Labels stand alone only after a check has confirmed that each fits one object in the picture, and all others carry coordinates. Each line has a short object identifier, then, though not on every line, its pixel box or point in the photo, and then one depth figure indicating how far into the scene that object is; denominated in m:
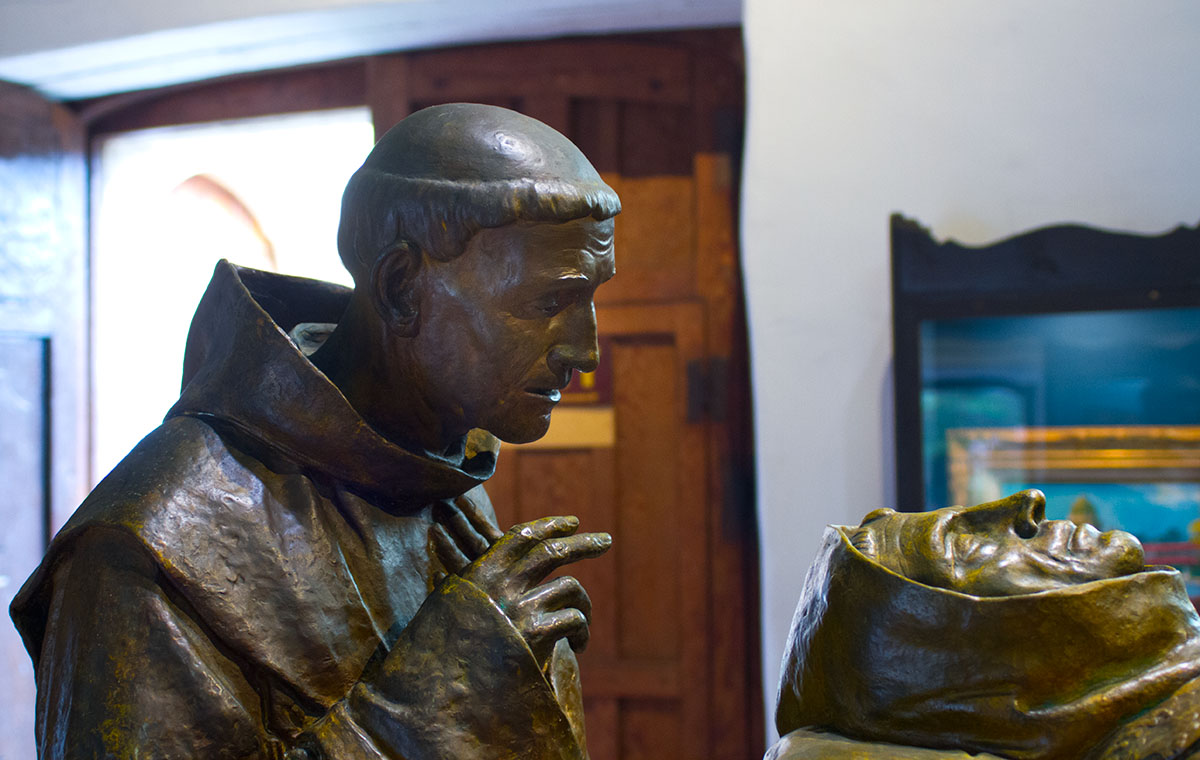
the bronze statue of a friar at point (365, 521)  1.26
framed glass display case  2.76
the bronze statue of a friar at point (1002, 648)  1.16
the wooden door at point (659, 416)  3.50
